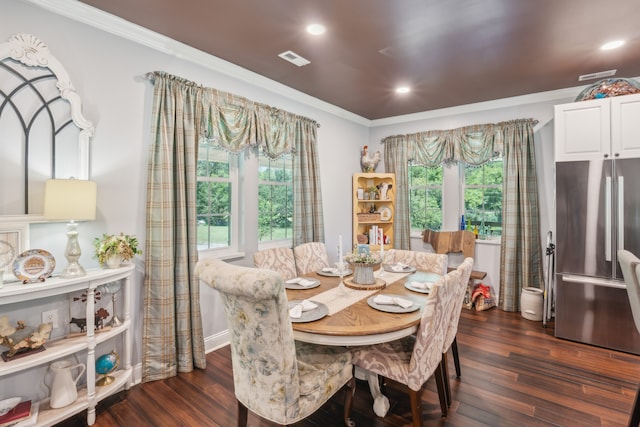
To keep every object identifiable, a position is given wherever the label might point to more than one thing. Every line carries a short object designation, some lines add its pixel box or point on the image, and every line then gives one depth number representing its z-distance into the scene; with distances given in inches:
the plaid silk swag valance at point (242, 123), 112.6
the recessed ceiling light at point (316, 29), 95.4
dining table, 66.7
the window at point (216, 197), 123.0
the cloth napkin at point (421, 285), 92.3
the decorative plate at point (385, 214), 197.3
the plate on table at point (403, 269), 112.7
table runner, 80.3
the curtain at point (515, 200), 157.9
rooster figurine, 198.1
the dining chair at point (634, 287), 66.9
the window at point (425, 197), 191.9
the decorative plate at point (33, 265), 71.8
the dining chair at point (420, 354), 68.7
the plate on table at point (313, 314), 70.0
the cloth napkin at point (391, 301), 77.6
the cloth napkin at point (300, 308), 71.5
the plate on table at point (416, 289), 90.4
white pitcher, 77.3
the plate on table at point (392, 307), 74.9
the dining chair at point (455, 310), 79.3
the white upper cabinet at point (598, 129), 116.3
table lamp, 74.8
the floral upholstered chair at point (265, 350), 54.8
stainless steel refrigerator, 116.6
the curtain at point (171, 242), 99.0
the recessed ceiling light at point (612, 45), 105.2
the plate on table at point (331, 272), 111.1
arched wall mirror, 76.0
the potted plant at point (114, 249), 85.8
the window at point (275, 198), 144.8
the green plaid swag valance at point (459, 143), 165.3
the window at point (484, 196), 175.0
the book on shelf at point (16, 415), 69.2
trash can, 147.3
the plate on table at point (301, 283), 96.7
